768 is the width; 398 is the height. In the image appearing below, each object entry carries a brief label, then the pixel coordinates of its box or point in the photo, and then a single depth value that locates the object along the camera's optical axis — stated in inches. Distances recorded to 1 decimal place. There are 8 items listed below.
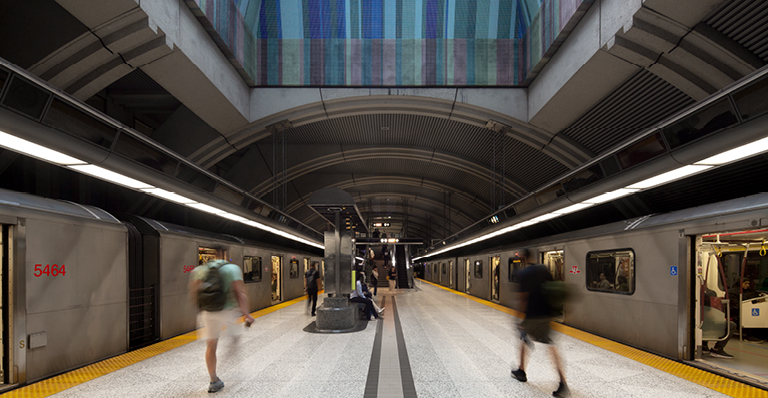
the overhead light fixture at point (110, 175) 151.8
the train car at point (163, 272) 265.6
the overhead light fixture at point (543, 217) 285.8
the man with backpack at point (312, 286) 430.9
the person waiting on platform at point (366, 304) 389.1
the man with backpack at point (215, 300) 165.0
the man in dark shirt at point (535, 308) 168.6
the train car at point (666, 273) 212.7
